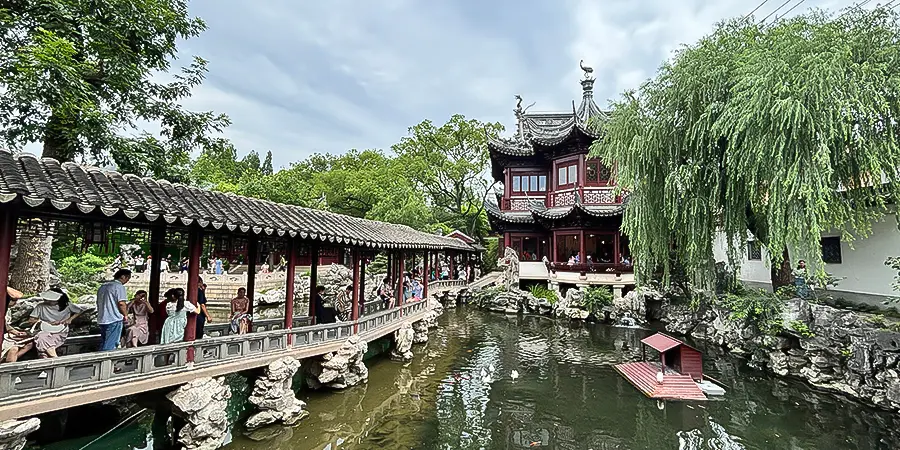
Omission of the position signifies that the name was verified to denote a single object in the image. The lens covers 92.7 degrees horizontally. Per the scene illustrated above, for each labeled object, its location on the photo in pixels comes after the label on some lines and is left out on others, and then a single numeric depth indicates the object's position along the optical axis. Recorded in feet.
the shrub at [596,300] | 55.98
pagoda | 62.49
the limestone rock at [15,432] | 12.44
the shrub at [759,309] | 33.83
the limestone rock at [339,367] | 26.02
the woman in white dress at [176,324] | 18.95
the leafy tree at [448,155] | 95.40
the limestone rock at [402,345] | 35.91
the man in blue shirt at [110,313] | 17.51
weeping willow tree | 24.73
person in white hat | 16.10
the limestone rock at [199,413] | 17.47
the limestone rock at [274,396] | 21.24
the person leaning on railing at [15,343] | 15.06
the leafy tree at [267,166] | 160.60
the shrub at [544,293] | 61.62
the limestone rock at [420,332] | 41.98
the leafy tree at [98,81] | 24.95
